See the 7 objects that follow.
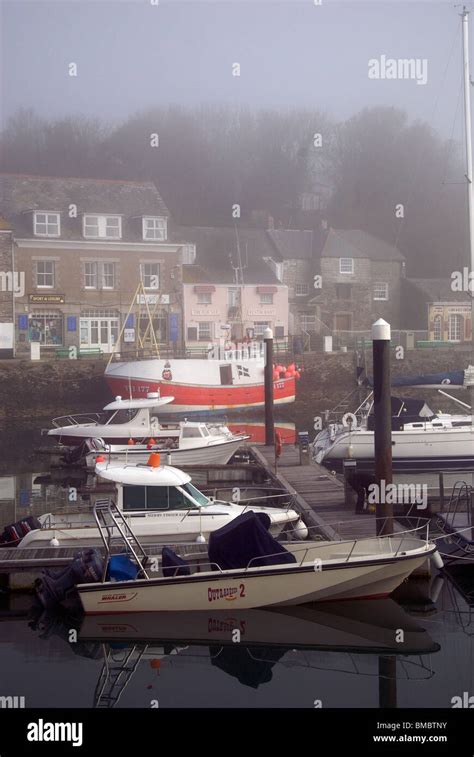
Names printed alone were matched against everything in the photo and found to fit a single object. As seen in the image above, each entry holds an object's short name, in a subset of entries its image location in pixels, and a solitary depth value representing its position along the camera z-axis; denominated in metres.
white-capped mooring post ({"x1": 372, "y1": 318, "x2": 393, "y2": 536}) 13.41
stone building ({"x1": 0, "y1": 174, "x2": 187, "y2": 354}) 46.84
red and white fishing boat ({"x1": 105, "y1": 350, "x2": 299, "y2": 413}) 37.56
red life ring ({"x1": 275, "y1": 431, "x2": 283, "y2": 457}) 20.38
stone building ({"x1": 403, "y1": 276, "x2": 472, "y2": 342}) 58.16
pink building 51.19
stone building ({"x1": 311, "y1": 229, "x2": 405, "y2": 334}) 57.84
